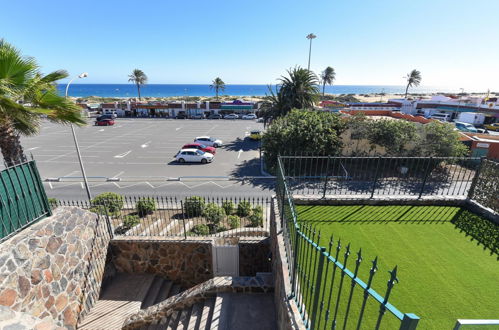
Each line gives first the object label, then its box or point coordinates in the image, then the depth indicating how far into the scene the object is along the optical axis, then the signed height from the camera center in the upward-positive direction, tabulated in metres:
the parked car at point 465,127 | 36.16 -5.58
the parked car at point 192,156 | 24.38 -6.82
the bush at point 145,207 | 12.09 -5.91
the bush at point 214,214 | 10.90 -5.65
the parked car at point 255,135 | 34.54 -6.58
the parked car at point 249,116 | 56.38 -6.44
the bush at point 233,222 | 10.85 -5.98
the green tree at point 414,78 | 78.33 +4.00
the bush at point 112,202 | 12.12 -5.80
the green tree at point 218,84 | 75.00 +1.07
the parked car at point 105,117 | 48.19 -6.30
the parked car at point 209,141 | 30.25 -6.70
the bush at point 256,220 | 11.29 -6.08
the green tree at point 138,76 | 72.06 +2.96
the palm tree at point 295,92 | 28.41 -0.40
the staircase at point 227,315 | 5.96 -5.73
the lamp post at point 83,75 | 14.11 +0.59
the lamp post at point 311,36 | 33.22 +7.11
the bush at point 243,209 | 12.26 -6.05
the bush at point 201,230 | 9.91 -5.78
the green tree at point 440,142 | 19.23 -4.05
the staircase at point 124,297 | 7.36 -7.07
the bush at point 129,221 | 10.64 -5.85
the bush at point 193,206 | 11.41 -5.55
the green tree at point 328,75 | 83.31 +4.77
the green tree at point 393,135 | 20.33 -3.71
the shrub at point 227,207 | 12.39 -6.01
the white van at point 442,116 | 52.38 -5.41
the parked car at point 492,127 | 41.14 -5.92
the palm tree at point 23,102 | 6.14 -0.49
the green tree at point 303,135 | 19.25 -3.70
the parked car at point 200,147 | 26.33 -6.43
